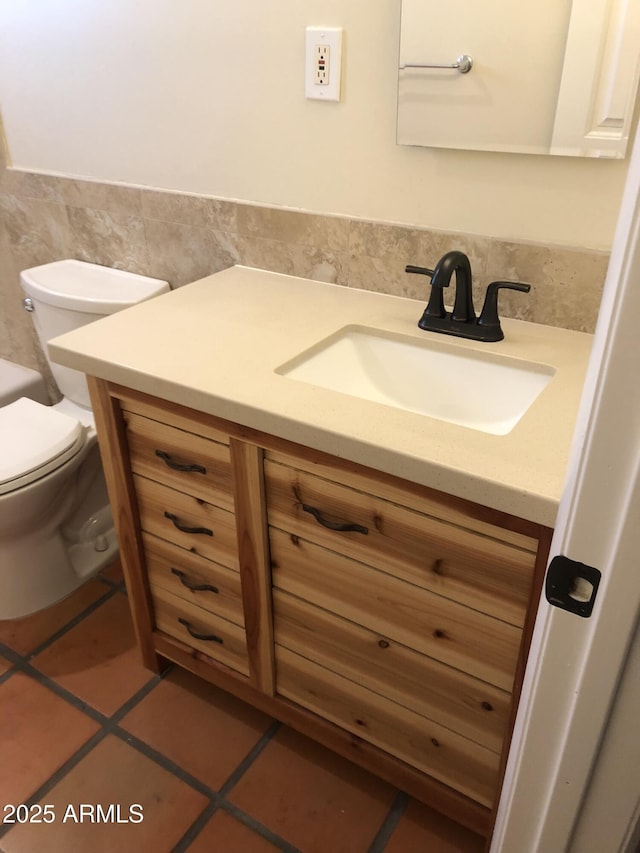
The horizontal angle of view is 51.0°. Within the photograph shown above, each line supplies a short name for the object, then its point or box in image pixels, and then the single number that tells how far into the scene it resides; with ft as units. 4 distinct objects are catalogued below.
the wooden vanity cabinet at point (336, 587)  3.22
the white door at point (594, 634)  1.68
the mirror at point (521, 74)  3.47
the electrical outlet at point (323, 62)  4.27
